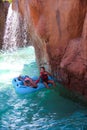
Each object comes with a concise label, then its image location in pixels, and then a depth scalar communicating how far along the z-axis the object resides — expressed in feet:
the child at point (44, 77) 20.69
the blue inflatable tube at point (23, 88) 20.11
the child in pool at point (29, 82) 20.44
